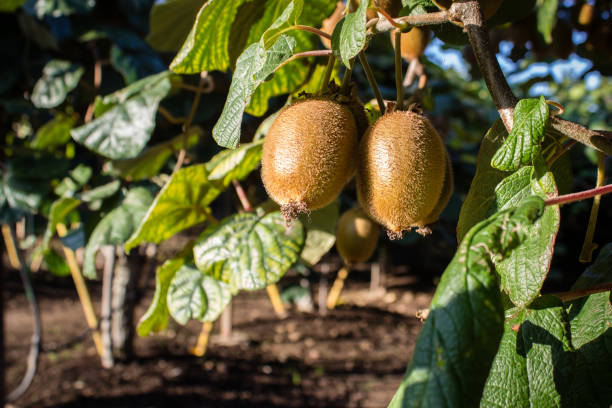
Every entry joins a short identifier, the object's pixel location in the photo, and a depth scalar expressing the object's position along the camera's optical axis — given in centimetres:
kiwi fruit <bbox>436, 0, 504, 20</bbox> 38
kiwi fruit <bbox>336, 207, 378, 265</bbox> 54
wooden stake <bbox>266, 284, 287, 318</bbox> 241
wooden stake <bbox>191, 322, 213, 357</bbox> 178
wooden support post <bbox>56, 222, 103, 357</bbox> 154
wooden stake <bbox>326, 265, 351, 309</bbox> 262
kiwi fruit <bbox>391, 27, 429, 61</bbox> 50
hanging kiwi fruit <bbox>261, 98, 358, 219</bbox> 36
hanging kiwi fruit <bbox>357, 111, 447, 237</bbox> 35
